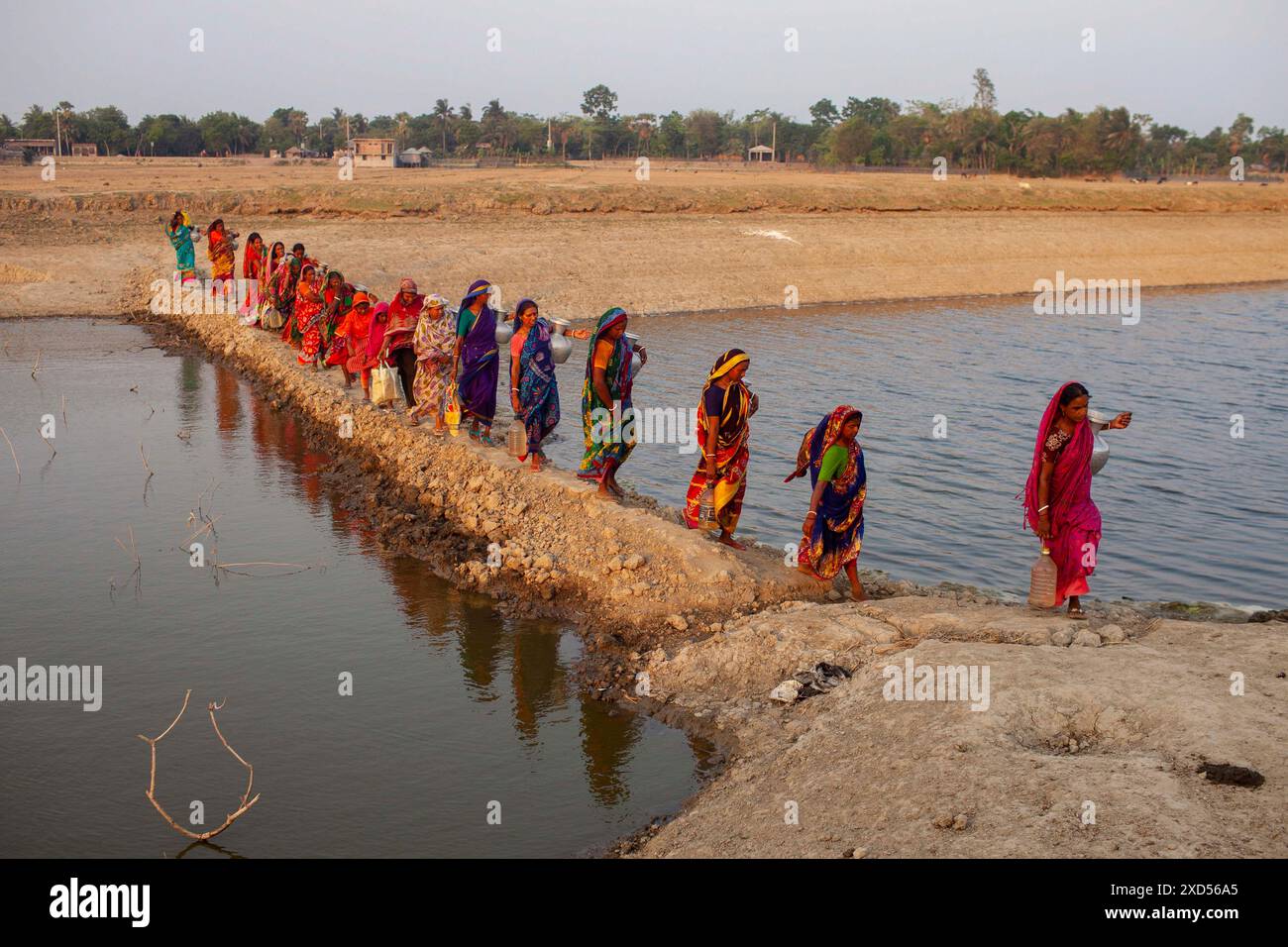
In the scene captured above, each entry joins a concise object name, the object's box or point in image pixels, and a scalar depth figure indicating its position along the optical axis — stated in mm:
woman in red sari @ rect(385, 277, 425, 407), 12047
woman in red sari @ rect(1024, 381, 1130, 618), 6977
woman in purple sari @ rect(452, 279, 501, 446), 10500
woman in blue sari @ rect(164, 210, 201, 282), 20266
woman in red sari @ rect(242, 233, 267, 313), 18267
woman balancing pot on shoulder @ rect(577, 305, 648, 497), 8883
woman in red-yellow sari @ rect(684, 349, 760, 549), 8008
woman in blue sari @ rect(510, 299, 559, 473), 9672
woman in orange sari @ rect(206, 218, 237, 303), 19406
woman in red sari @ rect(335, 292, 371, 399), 12938
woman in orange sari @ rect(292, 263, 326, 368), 14875
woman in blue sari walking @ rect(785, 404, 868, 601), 7457
